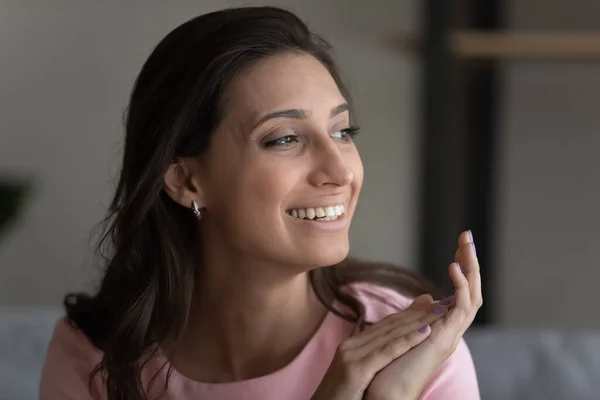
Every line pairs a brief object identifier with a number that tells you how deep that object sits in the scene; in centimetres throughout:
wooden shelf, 240
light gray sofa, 187
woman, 159
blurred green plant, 255
